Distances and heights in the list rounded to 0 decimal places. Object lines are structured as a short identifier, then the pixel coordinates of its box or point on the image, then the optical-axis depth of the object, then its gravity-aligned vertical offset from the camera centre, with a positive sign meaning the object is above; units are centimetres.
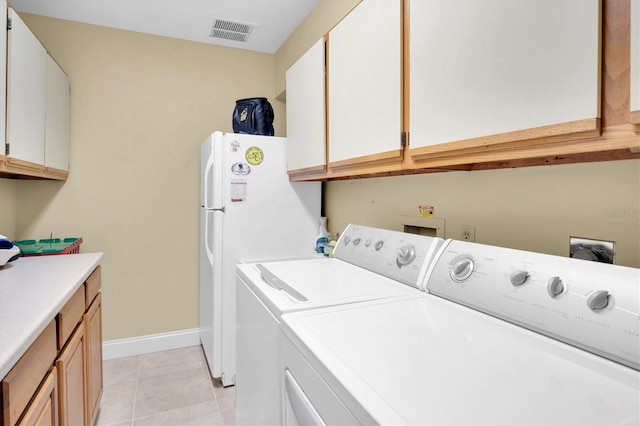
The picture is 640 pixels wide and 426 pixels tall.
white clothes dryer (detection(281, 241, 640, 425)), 59 -32
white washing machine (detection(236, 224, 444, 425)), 114 -28
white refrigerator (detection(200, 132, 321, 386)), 222 -4
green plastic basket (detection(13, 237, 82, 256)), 201 -23
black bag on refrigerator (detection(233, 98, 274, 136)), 245 +67
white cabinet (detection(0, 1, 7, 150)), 151 +60
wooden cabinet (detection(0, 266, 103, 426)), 89 -54
